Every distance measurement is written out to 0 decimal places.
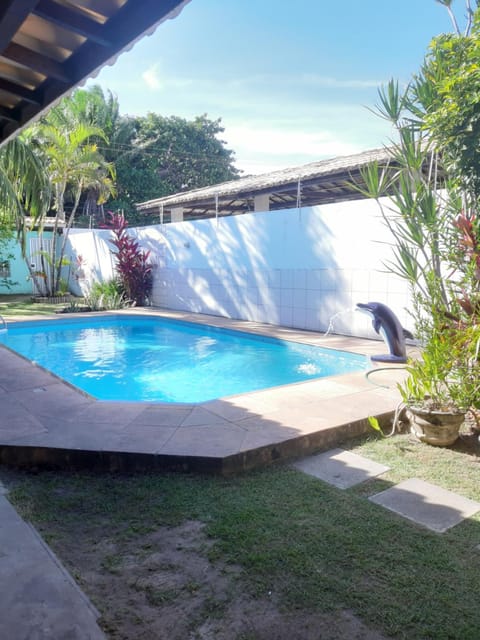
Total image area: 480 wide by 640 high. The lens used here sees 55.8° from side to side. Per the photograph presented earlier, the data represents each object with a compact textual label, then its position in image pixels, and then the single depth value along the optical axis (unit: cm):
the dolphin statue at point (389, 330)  736
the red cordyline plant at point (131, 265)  1559
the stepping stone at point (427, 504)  300
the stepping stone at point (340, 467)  358
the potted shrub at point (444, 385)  422
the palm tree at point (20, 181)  913
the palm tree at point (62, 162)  1473
